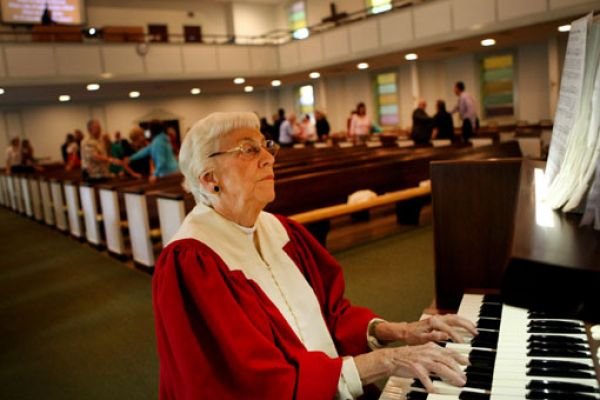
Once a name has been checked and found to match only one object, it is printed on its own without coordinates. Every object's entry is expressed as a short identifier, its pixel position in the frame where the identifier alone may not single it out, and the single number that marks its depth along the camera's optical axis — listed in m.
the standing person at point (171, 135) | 10.56
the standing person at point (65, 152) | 15.22
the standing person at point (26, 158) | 12.85
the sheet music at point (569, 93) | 1.48
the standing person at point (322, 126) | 15.02
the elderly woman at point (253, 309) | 1.43
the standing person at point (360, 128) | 13.52
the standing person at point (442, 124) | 10.41
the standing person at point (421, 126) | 10.35
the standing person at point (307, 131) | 15.54
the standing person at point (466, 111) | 10.80
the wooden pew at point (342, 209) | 5.52
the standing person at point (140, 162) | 8.63
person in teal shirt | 6.98
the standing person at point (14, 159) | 12.49
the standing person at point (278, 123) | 15.12
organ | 0.73
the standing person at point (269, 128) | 13.41
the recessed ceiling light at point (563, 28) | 11.16
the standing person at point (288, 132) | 14.88
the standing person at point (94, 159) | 7.66
